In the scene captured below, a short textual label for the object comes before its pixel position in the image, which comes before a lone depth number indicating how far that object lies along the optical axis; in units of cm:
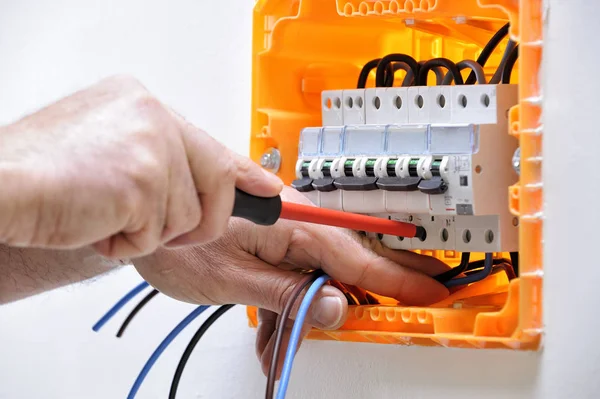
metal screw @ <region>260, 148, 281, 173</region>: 82
